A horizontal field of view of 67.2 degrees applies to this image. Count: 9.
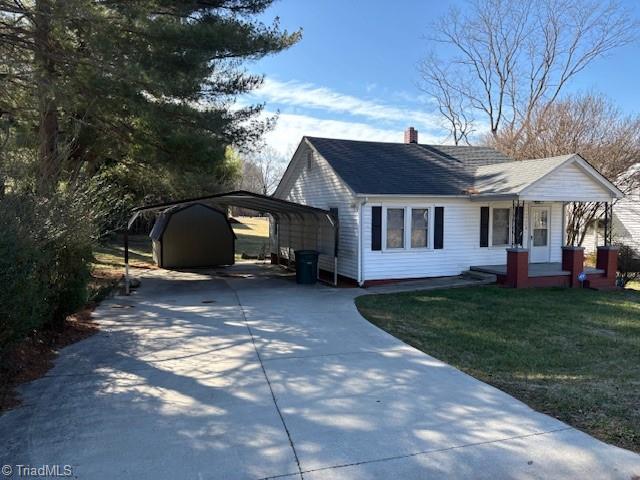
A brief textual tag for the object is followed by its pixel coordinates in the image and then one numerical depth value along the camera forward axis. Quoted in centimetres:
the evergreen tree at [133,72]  1070
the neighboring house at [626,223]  2253
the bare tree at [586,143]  2164
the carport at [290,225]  1301
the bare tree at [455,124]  3461
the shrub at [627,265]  1648
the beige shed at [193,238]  1806
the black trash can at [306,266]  1377
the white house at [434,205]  1311
